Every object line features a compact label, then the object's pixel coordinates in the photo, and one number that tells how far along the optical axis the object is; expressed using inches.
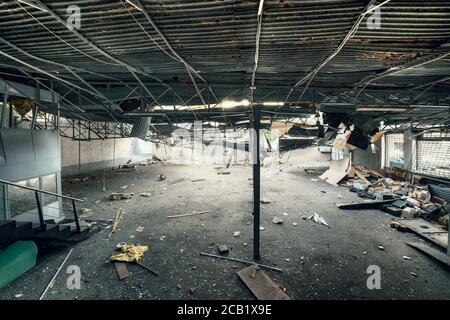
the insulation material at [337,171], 514.8
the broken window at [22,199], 261.4
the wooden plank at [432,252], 195.5
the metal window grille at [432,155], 436.1
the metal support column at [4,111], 239.7
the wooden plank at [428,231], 233.1
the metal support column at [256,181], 192.4
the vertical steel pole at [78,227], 237.6
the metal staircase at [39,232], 196.1
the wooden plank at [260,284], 155.9
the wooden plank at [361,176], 487.8
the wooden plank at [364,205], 347.3
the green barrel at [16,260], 172.1
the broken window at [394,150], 573.8
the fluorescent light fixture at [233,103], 265.9
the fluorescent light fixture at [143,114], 254.4
